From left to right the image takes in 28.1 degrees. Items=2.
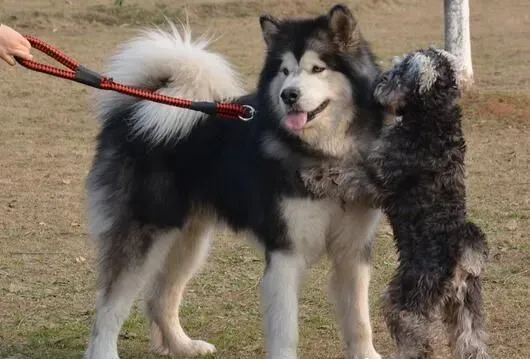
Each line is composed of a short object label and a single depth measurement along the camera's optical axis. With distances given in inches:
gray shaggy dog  174.9
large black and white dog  187.0
